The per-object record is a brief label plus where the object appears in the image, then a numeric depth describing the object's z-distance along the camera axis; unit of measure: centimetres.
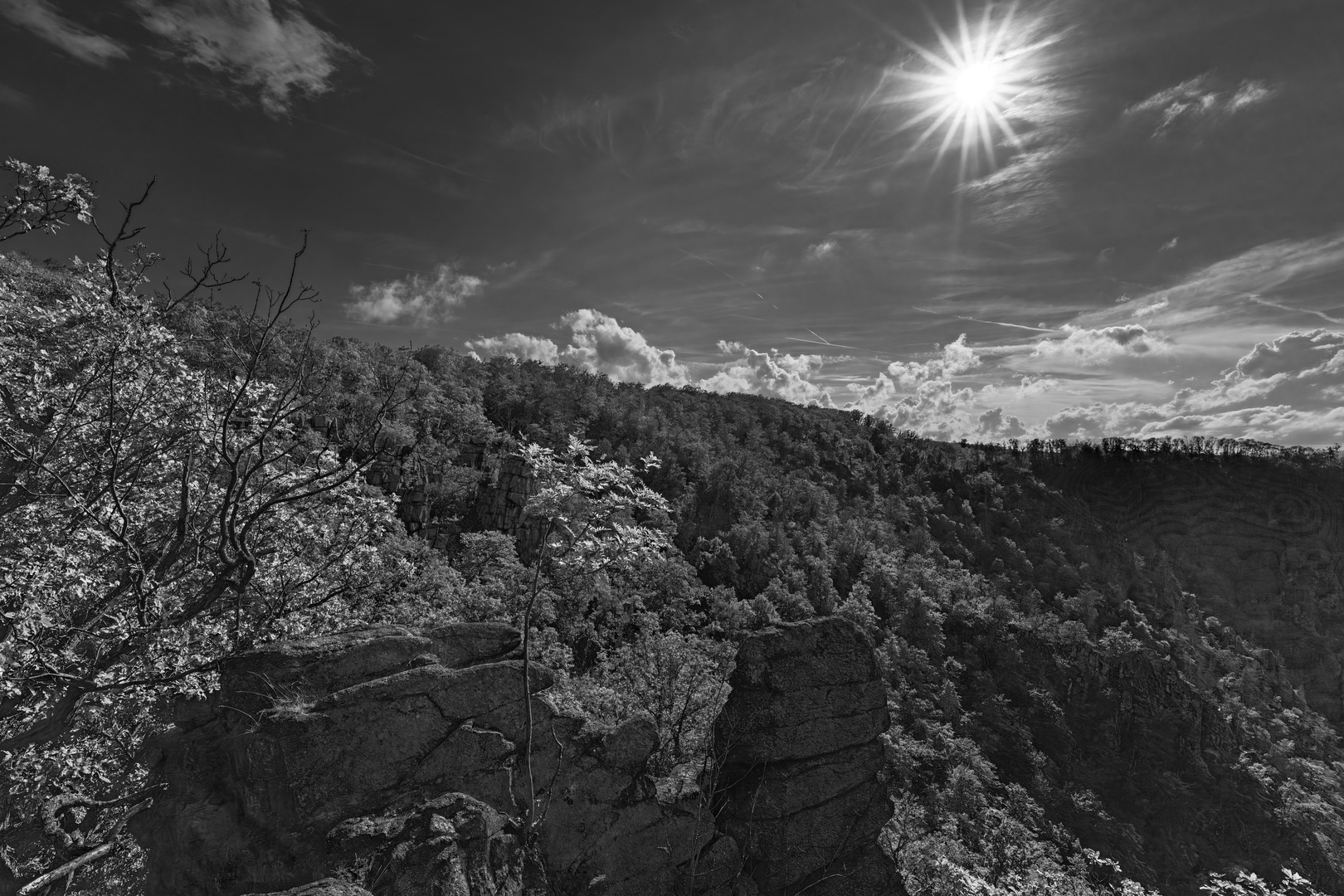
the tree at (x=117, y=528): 735
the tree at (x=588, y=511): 872
